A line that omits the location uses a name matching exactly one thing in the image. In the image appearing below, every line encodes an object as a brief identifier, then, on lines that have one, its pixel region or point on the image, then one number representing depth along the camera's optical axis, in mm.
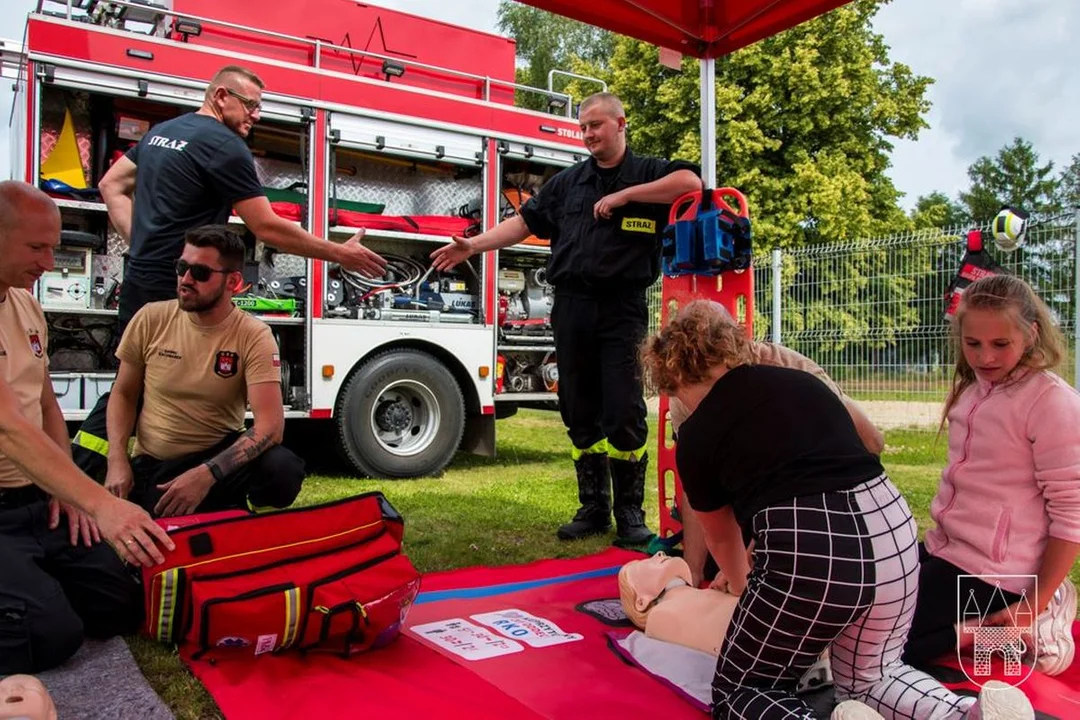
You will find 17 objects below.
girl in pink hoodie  2469
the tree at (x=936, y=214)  24047
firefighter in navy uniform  4195
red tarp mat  2262
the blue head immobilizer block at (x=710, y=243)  3719
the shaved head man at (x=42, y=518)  2176
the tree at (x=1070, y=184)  54469
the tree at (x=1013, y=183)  54781
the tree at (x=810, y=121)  21094
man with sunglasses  3312
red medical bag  2459
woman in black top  1982
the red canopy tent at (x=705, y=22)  4438
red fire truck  5223
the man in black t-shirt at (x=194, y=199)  3492
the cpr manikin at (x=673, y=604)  2662
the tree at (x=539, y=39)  28016
